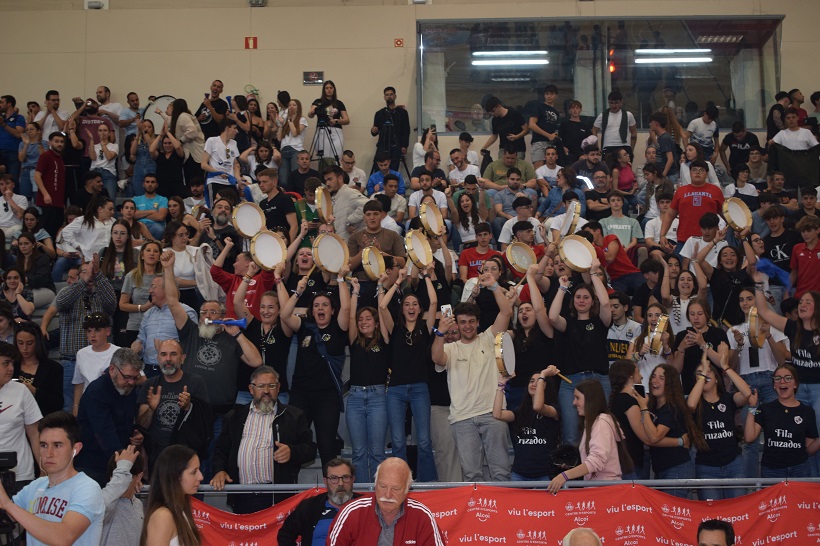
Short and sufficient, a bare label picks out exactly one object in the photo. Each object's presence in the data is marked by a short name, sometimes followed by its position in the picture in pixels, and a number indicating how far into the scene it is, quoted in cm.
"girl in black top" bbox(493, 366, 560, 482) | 825
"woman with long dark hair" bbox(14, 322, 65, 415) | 903
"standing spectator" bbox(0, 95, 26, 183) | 1627
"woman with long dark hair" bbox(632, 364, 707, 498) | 819
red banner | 733
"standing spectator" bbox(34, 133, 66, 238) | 1419
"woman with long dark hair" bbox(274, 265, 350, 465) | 889
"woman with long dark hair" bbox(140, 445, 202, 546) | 546
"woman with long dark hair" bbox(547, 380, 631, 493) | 765
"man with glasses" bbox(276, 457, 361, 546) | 699
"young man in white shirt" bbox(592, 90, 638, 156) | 1669
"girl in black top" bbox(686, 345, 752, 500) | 827
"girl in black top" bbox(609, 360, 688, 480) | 820
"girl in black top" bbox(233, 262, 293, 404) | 923
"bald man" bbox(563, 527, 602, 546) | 533
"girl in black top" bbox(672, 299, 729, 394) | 928
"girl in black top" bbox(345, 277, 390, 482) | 884
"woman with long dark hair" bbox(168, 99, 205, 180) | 1580
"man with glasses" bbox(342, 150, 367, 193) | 1529
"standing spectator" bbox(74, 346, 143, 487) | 783
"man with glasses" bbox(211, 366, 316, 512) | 792
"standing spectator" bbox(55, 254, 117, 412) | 1027
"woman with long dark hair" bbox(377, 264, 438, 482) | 893
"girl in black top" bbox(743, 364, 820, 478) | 834
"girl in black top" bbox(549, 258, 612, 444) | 923
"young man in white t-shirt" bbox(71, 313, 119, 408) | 920
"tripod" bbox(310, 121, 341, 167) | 1683
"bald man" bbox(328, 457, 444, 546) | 547
